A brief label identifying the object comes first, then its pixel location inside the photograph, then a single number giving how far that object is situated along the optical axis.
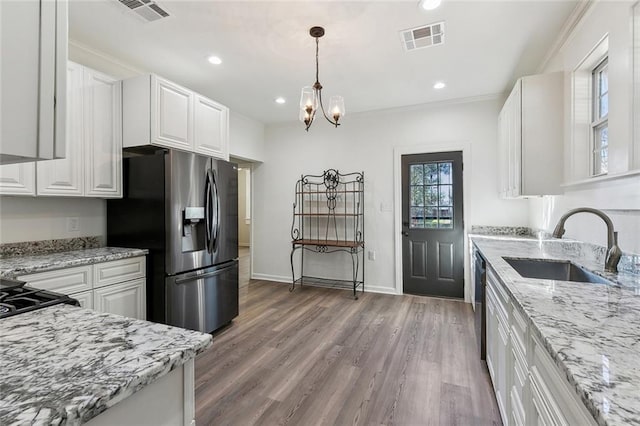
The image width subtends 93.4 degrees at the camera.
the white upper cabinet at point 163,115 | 2.68
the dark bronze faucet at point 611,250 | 1.60
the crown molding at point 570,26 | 2.11
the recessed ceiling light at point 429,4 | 2.11
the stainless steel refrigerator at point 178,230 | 2.57
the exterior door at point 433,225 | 4.11
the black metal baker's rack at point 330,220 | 4.61
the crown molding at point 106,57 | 2.67
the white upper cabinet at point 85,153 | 2.18
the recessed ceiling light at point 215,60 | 2.94
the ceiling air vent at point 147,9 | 2.16
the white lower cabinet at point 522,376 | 0.80
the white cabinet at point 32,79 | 0.59
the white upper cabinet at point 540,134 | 2.56
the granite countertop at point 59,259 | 1.87
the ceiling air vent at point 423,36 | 2.45
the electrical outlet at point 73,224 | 2.65
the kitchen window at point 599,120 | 2.09
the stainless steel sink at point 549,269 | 1.89
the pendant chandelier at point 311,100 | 2.47
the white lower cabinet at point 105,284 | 2.01
